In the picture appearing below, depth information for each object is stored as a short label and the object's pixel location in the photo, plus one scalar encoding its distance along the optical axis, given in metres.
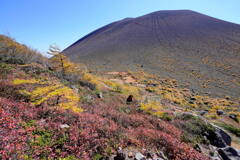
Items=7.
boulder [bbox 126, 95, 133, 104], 9.76
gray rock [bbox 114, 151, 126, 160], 3.39
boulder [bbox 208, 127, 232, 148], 5.70
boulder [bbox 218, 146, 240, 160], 4.60
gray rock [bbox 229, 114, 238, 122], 10.39
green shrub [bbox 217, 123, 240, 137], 7.85
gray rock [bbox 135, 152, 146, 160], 3.46
